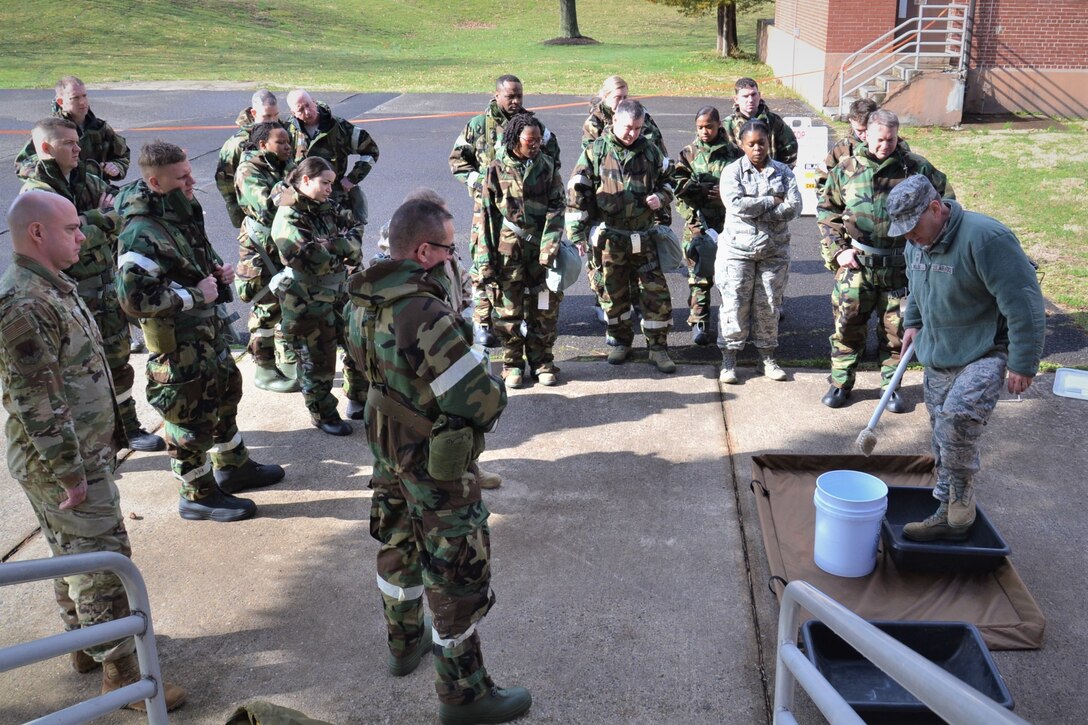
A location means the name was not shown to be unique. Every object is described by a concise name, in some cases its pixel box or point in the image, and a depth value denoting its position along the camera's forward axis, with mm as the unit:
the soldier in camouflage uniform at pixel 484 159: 7582
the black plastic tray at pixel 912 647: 4035
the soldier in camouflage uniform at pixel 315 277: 6445
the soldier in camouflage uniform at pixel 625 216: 7586
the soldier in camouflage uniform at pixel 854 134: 7707
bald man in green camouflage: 3957
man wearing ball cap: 4598
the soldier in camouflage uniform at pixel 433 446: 3732
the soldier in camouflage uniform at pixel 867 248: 6992
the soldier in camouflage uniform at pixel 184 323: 5270
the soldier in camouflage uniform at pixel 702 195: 8531
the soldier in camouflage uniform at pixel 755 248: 7262
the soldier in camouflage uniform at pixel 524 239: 7273
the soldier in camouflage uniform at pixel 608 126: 8039
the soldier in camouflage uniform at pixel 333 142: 8773
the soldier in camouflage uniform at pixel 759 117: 8789
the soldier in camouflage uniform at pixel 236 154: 8531
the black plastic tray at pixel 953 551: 4922
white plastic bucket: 4906
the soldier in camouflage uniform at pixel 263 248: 7191
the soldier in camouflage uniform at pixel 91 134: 8602
